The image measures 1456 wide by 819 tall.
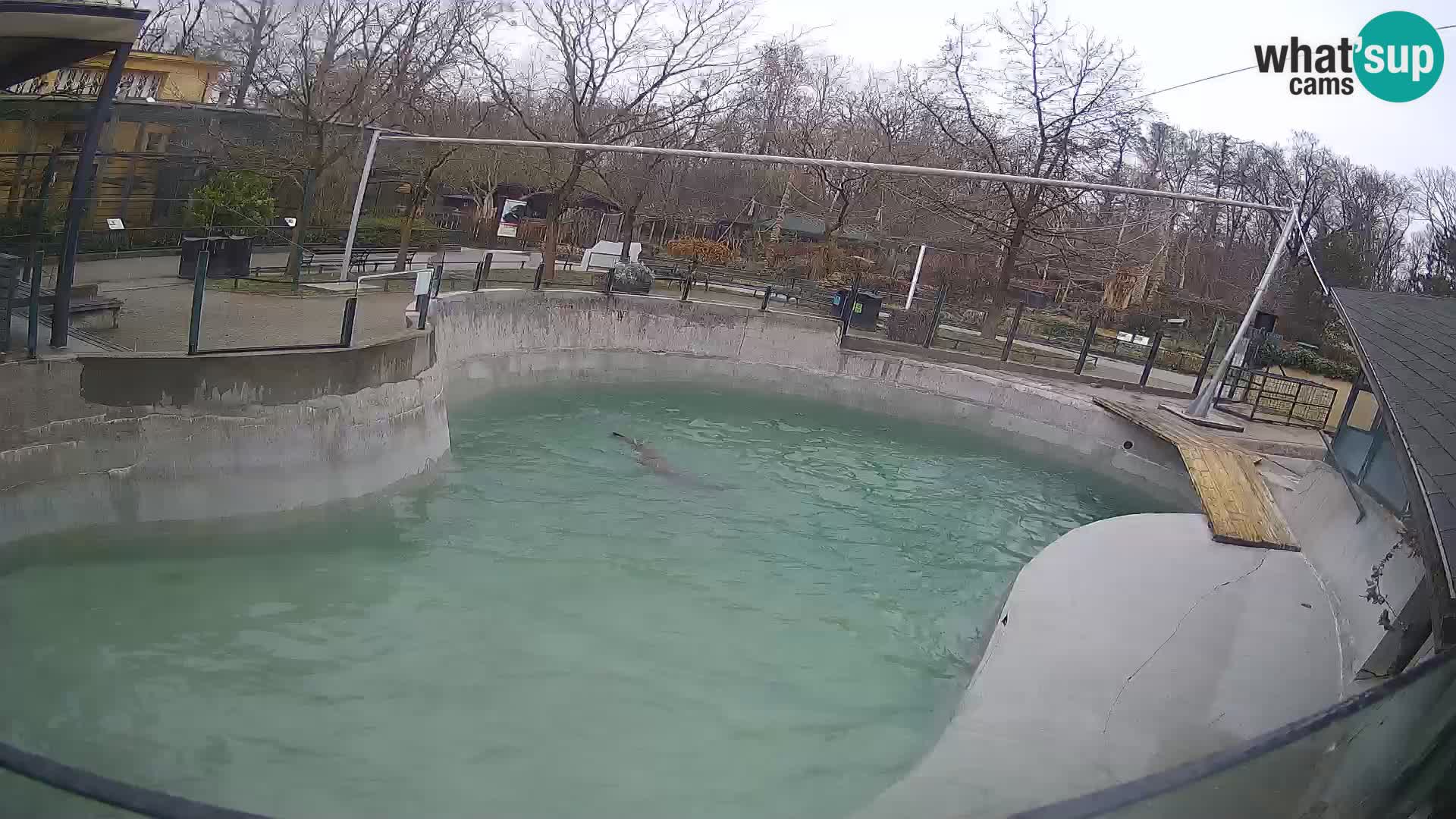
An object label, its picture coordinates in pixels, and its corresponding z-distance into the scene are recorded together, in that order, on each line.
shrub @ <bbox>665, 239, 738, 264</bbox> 33.88
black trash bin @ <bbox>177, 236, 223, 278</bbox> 14.41
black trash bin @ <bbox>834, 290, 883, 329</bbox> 26.17
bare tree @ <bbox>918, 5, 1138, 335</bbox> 30.12
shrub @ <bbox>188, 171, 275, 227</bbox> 18.89
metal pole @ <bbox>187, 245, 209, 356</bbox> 10.59
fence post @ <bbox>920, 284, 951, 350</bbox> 25.14
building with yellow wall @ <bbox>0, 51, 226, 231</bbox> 15.26
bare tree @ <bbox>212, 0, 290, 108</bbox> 22.83
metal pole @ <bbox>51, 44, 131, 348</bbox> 9.49
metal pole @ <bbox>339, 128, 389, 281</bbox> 17.11
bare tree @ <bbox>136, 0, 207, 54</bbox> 26.16
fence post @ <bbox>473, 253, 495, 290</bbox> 19.89
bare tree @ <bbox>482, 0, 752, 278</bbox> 27.52
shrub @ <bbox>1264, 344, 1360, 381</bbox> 28.53
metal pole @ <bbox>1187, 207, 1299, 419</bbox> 18.42
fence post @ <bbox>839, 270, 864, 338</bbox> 24.86
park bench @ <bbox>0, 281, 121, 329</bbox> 11.10
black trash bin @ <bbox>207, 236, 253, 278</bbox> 14.84
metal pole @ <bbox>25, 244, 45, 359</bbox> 9.36
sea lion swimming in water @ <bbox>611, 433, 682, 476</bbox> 16.39
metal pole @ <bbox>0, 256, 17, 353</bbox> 9.02
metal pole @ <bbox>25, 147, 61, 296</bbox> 11.60
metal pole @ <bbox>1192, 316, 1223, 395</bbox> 24.94
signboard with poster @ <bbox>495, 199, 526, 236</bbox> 33.12
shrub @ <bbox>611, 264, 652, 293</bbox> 24.25
